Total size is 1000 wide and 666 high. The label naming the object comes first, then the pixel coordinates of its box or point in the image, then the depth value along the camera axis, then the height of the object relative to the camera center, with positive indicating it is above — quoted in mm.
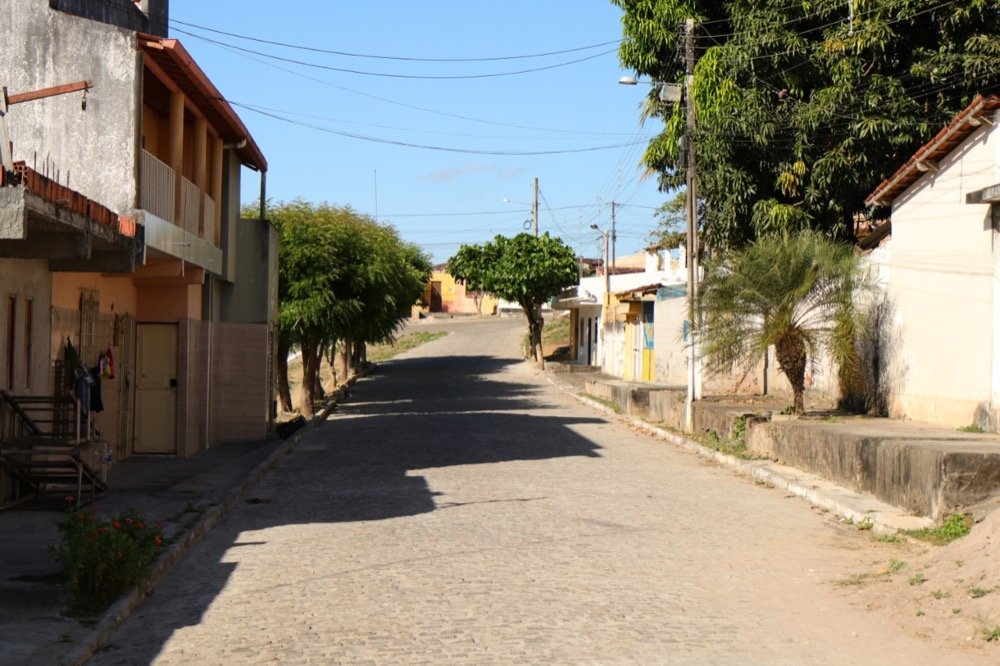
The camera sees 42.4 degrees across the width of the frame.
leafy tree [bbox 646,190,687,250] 46347 +4374
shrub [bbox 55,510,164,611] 9172 -1717
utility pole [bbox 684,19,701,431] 26016 +2194
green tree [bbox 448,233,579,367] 57375 +2827
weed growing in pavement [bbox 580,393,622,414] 34972 -1996
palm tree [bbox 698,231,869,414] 22266 +557
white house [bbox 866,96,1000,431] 17859 +950
